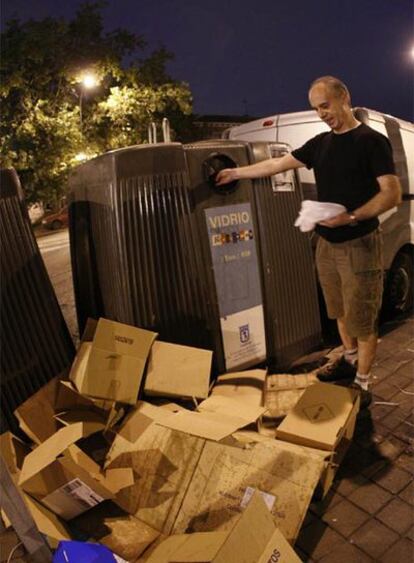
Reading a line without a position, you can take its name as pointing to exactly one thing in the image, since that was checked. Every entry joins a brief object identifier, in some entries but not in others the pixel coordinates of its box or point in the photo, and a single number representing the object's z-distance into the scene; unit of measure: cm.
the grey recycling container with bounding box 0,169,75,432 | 275
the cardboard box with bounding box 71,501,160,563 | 209
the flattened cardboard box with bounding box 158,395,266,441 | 212
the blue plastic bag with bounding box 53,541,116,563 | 175
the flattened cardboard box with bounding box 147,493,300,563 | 158
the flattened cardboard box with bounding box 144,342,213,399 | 276
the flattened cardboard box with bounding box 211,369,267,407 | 289
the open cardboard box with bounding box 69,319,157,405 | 262
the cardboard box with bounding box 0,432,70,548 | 204
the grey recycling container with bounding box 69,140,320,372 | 292
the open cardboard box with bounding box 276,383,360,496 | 233
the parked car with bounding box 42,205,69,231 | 2238
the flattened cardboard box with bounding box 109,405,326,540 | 210
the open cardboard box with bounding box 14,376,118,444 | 256
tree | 1142
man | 264
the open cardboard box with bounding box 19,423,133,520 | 204
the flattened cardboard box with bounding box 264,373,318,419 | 292
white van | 458
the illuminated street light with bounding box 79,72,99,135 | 1316
